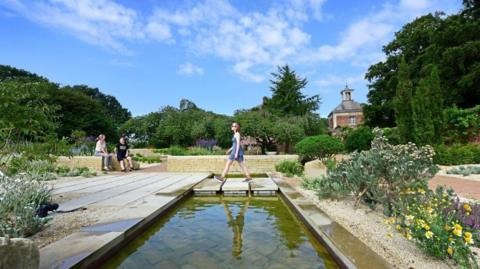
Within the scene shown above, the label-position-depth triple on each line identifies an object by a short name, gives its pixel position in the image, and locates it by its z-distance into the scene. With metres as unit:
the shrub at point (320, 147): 11.48
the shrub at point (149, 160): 20.62
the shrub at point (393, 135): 20.10
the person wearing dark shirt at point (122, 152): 12.69
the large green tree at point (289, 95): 39.09
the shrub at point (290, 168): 10.88
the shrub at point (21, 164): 4.31
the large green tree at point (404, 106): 17.25
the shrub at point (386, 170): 4.02
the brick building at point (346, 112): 57.47
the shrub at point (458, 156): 13.43
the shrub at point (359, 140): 18.45
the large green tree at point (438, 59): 21.94
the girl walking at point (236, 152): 8.33
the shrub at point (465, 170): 10.12
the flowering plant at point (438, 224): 2.31
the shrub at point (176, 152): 18.96
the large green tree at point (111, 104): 63.06
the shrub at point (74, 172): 10.78
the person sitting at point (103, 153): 12.71
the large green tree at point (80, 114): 42.59
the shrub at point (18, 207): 3.08
